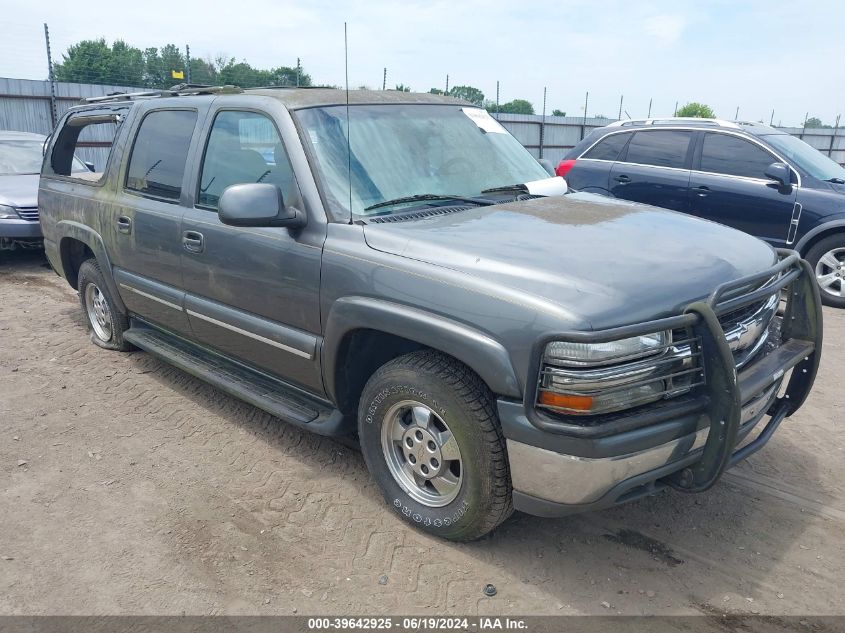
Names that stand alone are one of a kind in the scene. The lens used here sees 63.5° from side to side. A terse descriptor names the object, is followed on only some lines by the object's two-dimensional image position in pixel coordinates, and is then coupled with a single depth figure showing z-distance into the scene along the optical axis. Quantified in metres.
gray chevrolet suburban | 2.46
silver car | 8.33
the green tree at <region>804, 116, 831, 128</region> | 34.25
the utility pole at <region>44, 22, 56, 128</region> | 12.91
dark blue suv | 7.23
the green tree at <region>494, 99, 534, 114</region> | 21.41
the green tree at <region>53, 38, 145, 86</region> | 15.82
